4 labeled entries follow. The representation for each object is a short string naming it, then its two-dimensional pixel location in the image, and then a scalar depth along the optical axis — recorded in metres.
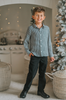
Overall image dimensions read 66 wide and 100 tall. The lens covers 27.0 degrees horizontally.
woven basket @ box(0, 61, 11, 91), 2.56
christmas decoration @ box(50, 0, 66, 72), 2.50
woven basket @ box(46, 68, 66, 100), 2.18
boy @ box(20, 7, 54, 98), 2.07
